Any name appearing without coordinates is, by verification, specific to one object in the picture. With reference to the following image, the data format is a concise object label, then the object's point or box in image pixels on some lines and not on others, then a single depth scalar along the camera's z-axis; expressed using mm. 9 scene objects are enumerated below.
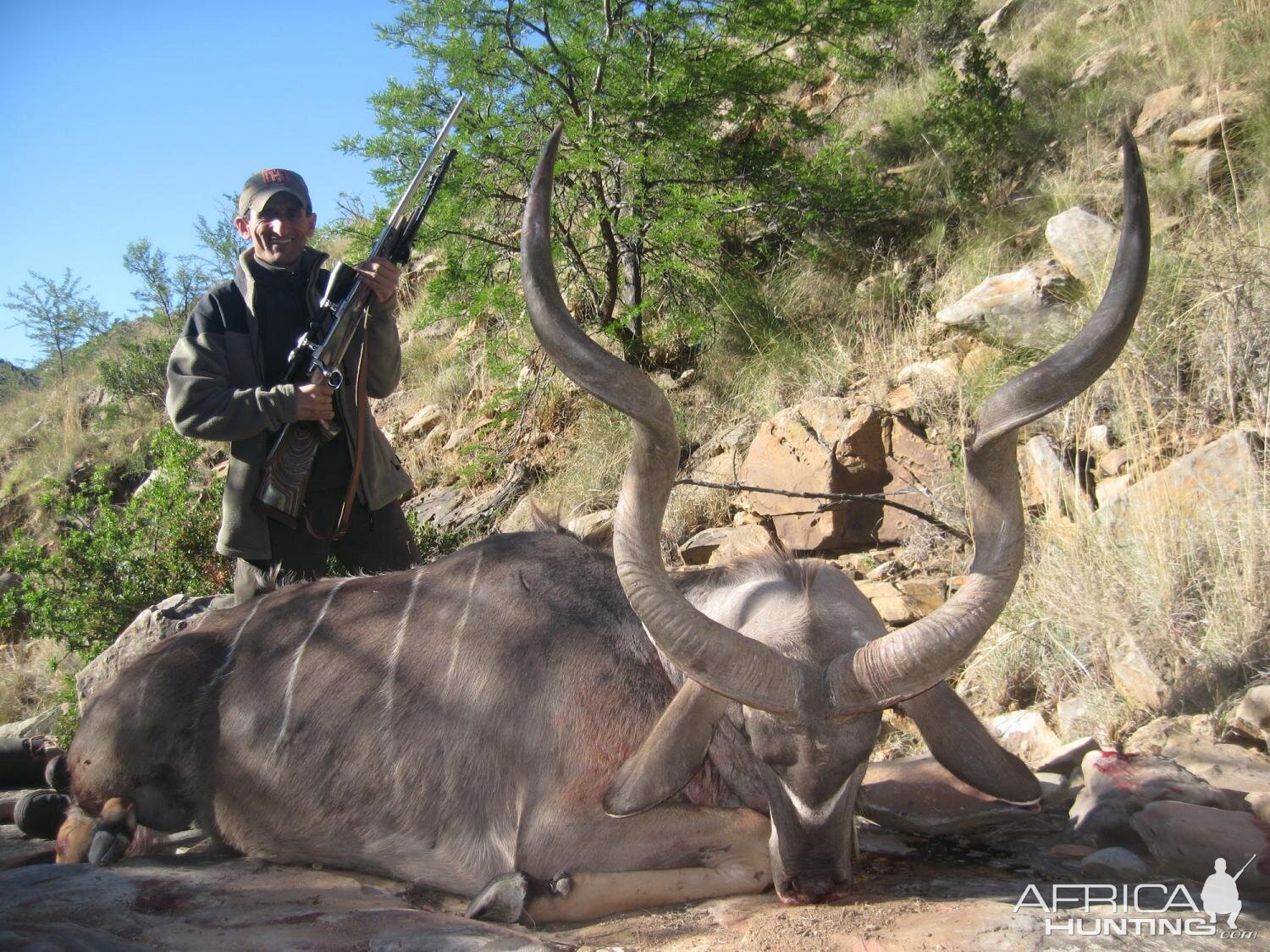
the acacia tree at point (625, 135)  8227
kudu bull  2730
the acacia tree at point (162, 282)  16938
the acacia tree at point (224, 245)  16688
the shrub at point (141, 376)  15234
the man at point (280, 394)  4621
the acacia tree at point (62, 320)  20172
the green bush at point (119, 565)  6594
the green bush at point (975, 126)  9320
